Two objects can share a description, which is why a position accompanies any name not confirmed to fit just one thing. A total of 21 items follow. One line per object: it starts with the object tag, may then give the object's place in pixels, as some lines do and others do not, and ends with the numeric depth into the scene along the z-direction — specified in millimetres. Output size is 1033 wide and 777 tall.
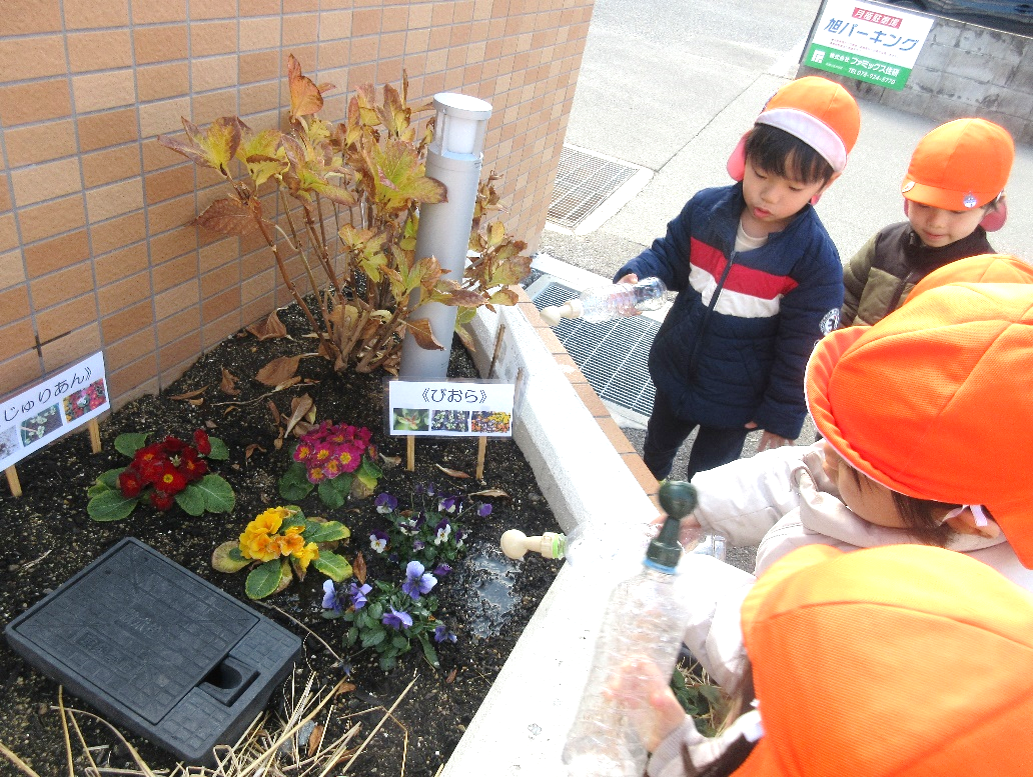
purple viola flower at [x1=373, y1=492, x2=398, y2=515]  1979
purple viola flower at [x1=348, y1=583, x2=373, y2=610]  1711
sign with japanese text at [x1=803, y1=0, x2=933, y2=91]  8664
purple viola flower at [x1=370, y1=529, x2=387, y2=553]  1894
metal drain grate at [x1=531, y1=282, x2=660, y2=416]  3783
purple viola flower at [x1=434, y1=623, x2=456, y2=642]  1754
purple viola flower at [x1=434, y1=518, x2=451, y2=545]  1948
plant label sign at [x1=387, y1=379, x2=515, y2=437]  1972
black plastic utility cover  1414
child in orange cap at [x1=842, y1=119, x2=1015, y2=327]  2385
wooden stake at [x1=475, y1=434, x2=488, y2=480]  2113
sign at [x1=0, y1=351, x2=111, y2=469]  1618
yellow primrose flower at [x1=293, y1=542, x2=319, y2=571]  1721
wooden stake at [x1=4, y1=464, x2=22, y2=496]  1704
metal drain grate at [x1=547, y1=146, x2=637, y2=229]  5480
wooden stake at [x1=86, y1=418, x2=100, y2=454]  1859
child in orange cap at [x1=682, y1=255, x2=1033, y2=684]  1034
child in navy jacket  2037
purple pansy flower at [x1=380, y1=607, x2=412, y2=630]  1682
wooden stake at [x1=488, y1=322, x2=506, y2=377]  2199
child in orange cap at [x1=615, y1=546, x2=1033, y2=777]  726
